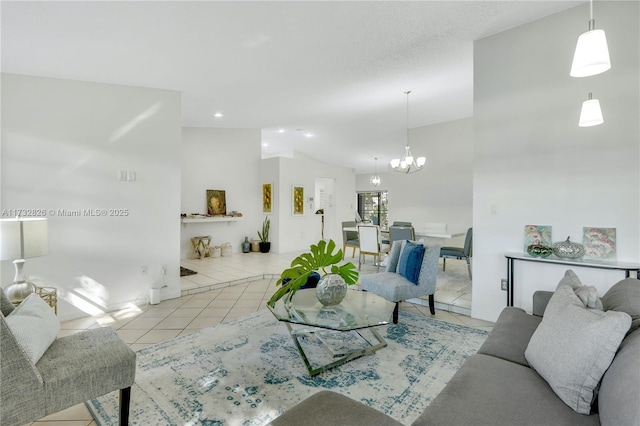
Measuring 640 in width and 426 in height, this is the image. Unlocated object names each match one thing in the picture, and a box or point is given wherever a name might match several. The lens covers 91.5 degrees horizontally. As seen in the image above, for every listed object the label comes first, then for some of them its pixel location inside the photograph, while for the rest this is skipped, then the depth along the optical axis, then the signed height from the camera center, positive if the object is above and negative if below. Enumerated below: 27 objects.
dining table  4.93 -0.42
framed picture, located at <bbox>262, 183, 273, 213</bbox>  7.51 +0.31
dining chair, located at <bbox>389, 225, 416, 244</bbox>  5.00 -0.40
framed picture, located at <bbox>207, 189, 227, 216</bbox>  6.88 +0.18
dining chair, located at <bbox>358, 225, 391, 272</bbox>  5.48 -0.58
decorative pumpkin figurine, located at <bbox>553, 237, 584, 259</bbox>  2.72 -0.38
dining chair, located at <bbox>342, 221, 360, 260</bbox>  6.25 -0.61
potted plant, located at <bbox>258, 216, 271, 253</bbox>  7.43 -0.62
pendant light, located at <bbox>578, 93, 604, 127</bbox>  2.27 +0.68
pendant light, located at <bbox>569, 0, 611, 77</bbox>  1.45 +0.72
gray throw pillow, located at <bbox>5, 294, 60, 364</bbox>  1.46 -0.57
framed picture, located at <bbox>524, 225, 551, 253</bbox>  2.96 -0.26
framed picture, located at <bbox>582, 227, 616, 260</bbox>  2.65 -0.31
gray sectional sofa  1.08 -0.79
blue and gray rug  1.87 -1.19
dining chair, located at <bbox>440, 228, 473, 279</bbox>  4.85 -0.69
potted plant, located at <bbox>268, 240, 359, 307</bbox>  2.48 -0.50
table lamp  2.35 -0.24
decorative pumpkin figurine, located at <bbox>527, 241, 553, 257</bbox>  2.85 -0.39
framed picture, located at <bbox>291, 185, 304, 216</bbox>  7.71 +0.26
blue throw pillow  3.36 -0.58
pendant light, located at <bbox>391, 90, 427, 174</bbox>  5.49 +0.86
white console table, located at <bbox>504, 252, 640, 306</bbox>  2.46 -0.47
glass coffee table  2.25 -0.81
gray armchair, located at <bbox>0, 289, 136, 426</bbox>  1.33 -0.76
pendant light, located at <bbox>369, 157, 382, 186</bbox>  10.34 +0.97
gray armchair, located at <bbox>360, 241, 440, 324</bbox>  3.18 -0.79
